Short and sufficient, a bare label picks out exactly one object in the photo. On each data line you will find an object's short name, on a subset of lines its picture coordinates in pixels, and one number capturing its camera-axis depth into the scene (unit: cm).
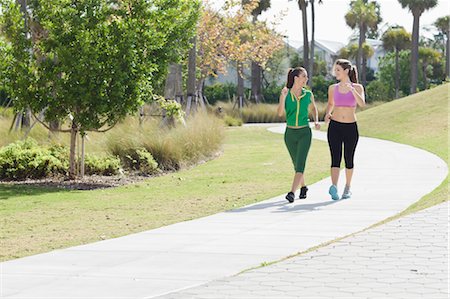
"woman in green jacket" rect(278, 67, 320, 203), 1338
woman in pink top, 1331
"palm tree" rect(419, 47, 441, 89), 8162
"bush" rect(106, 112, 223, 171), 2033
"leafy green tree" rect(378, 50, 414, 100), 7769
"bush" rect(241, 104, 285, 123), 4991
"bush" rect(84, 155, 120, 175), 1906
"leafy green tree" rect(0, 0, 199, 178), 1736
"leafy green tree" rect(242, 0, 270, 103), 6588
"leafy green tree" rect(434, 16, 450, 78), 9188
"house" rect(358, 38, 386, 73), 10900
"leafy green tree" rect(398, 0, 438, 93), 6731
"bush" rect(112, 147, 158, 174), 1959
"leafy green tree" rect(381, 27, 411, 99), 8054
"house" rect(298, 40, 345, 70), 10099
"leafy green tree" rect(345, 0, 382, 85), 8294
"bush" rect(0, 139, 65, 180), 1811
